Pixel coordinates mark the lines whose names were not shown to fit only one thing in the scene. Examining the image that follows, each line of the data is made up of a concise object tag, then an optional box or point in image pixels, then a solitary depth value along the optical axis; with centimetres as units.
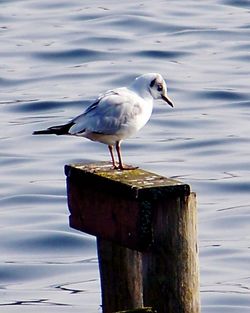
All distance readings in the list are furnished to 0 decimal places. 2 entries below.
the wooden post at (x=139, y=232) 1243
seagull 1449
